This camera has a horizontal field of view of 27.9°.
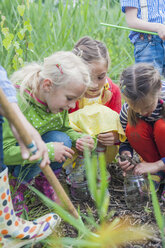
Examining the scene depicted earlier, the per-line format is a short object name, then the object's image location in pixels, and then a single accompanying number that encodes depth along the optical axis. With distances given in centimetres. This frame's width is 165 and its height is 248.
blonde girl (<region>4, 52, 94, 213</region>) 126
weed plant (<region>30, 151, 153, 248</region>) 69
